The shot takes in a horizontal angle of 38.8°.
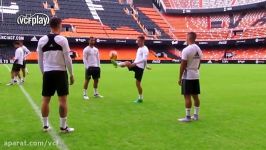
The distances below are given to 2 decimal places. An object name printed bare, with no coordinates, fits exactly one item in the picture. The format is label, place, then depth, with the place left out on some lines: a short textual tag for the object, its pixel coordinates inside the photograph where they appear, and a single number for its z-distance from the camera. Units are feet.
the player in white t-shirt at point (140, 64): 40.60
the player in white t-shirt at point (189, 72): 29.01
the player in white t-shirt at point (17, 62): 59.93
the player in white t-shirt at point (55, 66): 23.76
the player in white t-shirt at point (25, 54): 63.40
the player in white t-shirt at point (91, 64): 43.88
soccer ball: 43.46
